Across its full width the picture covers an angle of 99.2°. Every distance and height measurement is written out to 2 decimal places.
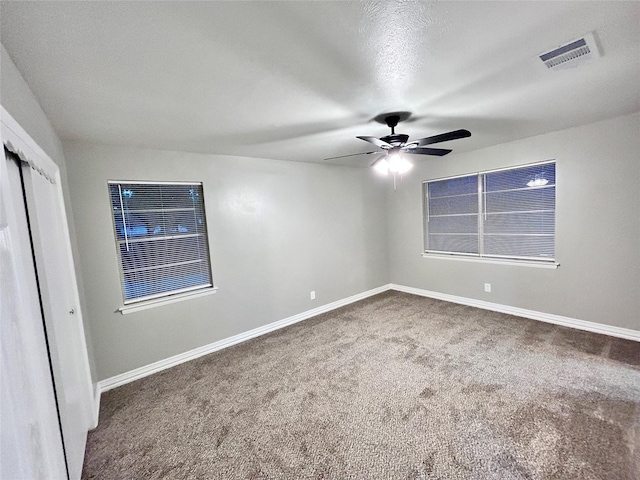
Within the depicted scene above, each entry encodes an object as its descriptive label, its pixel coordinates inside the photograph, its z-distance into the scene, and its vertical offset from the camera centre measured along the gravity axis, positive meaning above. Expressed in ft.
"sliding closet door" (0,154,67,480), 2.83 -1.60
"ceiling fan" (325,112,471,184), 7.59 +1.98
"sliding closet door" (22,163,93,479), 5.05 -1.67
